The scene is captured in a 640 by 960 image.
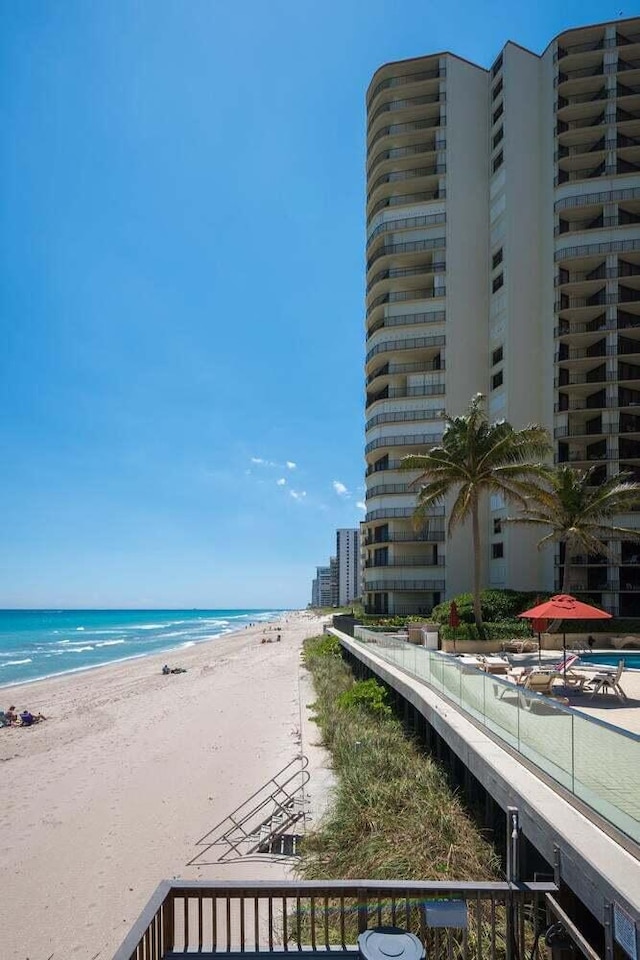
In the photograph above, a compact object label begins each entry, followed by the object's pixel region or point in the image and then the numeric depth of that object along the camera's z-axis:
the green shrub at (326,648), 35.84
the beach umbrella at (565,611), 14.27
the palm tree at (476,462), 27.03
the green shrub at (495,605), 29.45
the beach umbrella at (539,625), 19.22
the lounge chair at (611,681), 12.41
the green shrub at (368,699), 17.59
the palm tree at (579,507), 29.45
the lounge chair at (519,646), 24.03
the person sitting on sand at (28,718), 25.47
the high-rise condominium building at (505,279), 40.66
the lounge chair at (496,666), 15.77
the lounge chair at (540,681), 12.21
